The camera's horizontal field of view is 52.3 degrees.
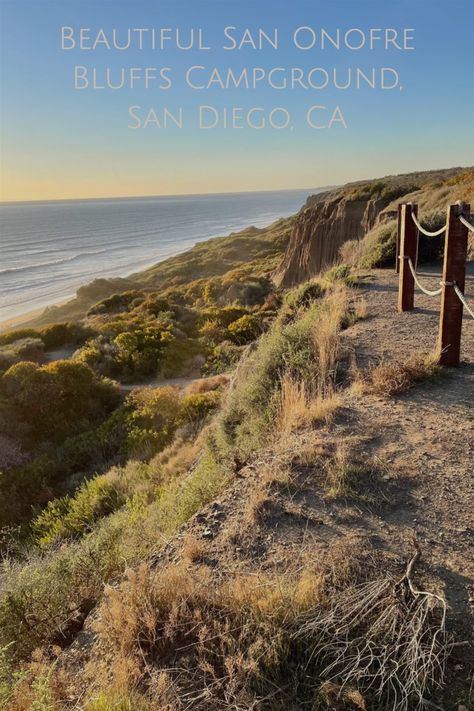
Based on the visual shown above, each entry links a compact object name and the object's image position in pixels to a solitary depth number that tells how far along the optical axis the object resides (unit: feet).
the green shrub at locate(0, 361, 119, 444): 39.28
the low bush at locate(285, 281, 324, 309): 39.09
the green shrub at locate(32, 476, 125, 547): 22.71
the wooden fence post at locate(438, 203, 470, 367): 16.60
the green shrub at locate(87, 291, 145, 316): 97.60
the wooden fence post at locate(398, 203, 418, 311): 25.30
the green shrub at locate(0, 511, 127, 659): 11.25
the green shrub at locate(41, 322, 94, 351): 65.51
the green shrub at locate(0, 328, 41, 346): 67.50
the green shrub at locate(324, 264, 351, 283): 40.46
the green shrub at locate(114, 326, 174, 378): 52.85
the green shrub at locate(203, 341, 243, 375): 46.14
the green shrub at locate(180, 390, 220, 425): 34.14
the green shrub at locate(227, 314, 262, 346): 58.34
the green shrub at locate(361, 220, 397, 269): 41.47
